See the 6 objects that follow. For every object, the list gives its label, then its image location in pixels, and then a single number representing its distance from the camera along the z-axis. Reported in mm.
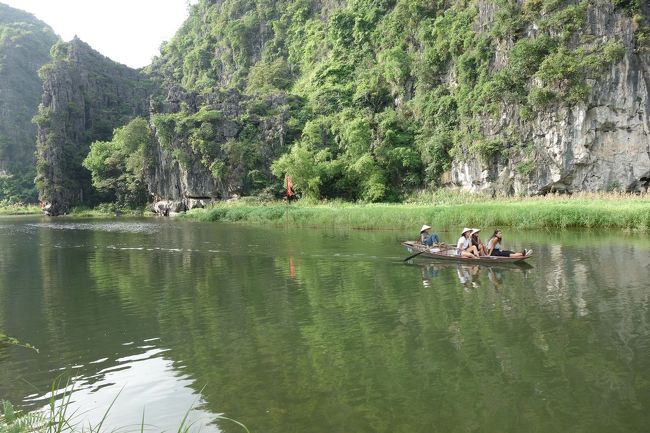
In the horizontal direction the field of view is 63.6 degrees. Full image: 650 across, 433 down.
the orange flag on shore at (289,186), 48456
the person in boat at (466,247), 19172
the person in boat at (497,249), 18525
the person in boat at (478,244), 19316
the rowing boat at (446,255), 18578
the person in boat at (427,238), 20969
